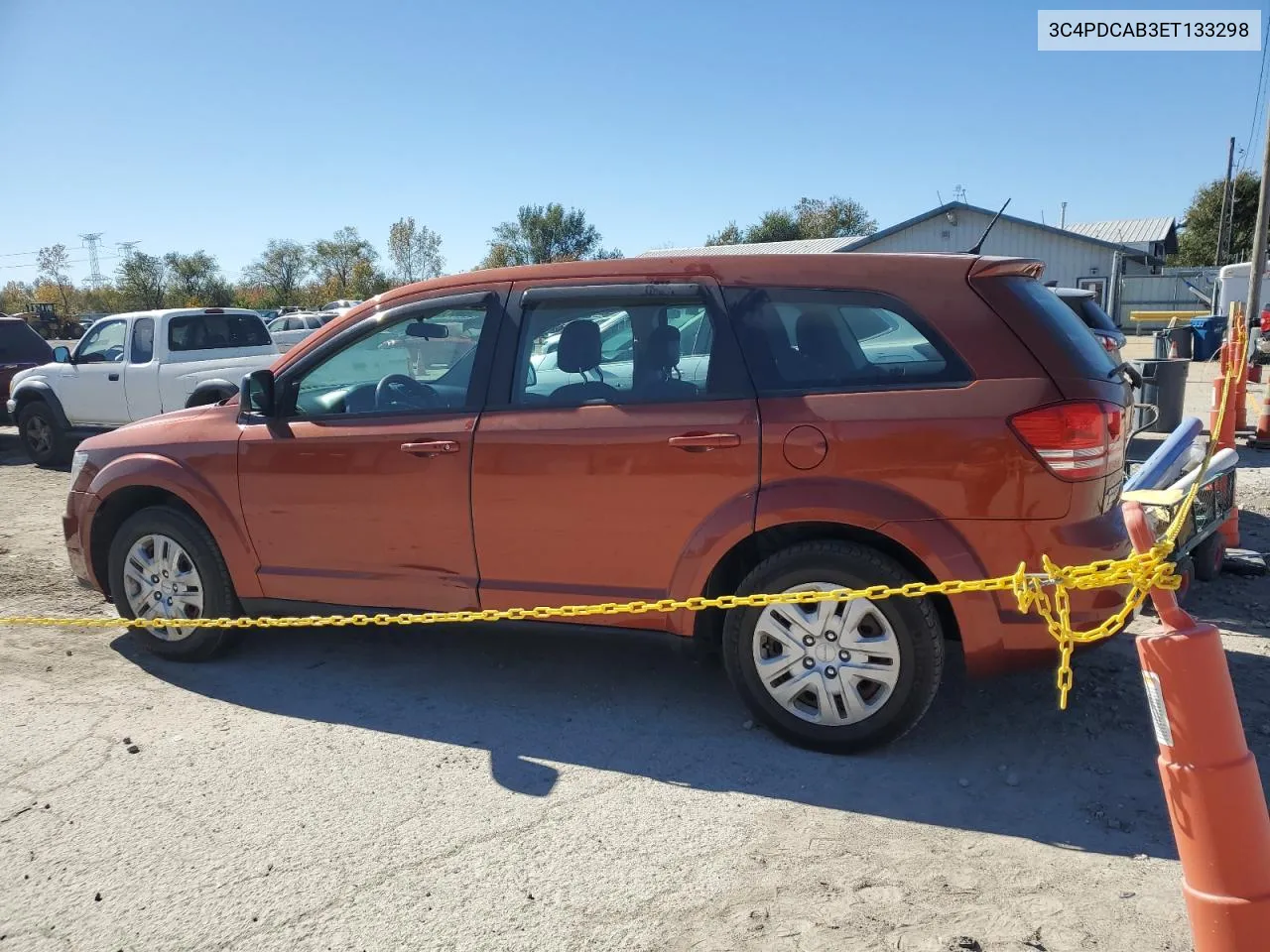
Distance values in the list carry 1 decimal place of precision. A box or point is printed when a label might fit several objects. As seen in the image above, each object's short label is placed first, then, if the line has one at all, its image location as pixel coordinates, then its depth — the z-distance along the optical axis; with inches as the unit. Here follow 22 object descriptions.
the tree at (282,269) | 2883.9
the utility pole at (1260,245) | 655.6
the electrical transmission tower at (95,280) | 3115.2
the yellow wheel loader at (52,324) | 1873.8
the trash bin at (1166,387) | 433.1
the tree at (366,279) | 2847.0
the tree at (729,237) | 3267.7
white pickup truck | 448.8
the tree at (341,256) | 2906.0
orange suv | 139.6
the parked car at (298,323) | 1000.2
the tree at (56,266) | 3193.9
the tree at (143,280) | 2709.2
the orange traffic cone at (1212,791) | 84.0
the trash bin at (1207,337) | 971.9
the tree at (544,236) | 3029.0
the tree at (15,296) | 3043.8
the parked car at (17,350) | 541.6
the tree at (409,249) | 2751.0
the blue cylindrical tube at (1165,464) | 120.5
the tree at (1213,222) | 2305.6
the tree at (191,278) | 2709.2
